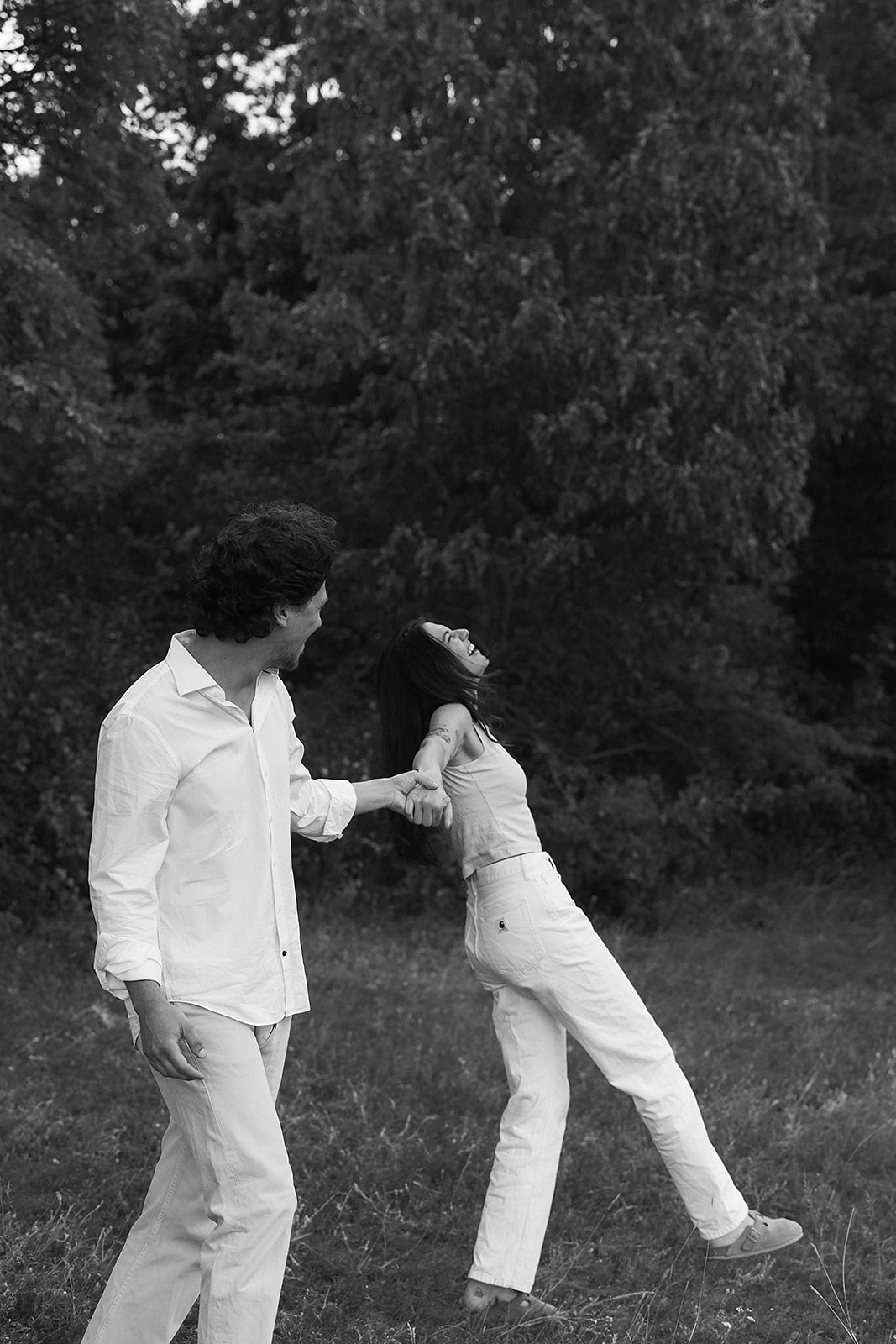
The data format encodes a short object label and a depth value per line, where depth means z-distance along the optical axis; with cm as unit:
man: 293
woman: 411
